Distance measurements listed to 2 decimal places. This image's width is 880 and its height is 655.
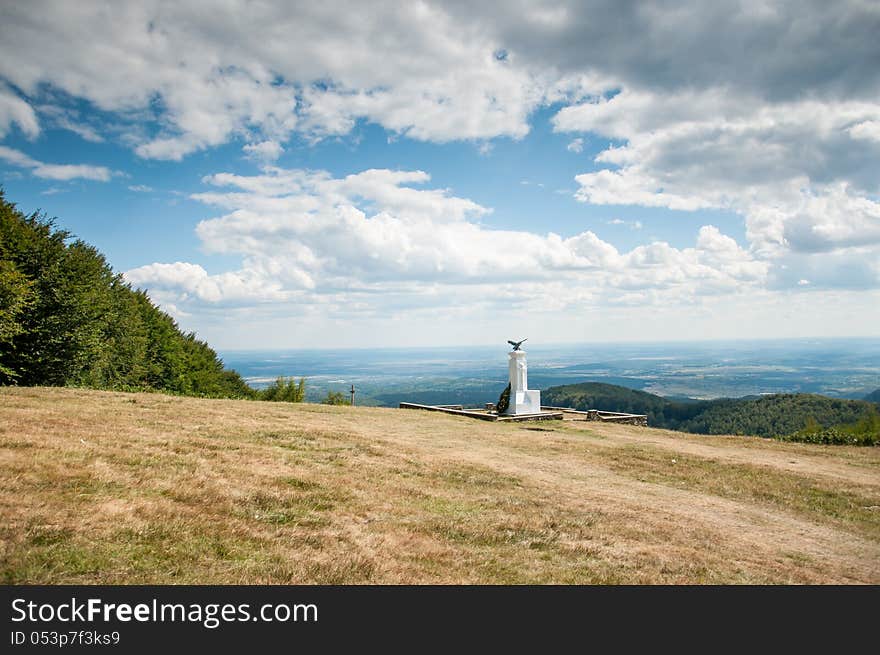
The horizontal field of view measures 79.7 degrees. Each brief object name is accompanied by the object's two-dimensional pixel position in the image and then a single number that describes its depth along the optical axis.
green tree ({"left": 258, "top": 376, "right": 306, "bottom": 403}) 63.22
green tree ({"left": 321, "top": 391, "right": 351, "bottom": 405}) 61.03
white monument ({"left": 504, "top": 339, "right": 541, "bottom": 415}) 31.28
